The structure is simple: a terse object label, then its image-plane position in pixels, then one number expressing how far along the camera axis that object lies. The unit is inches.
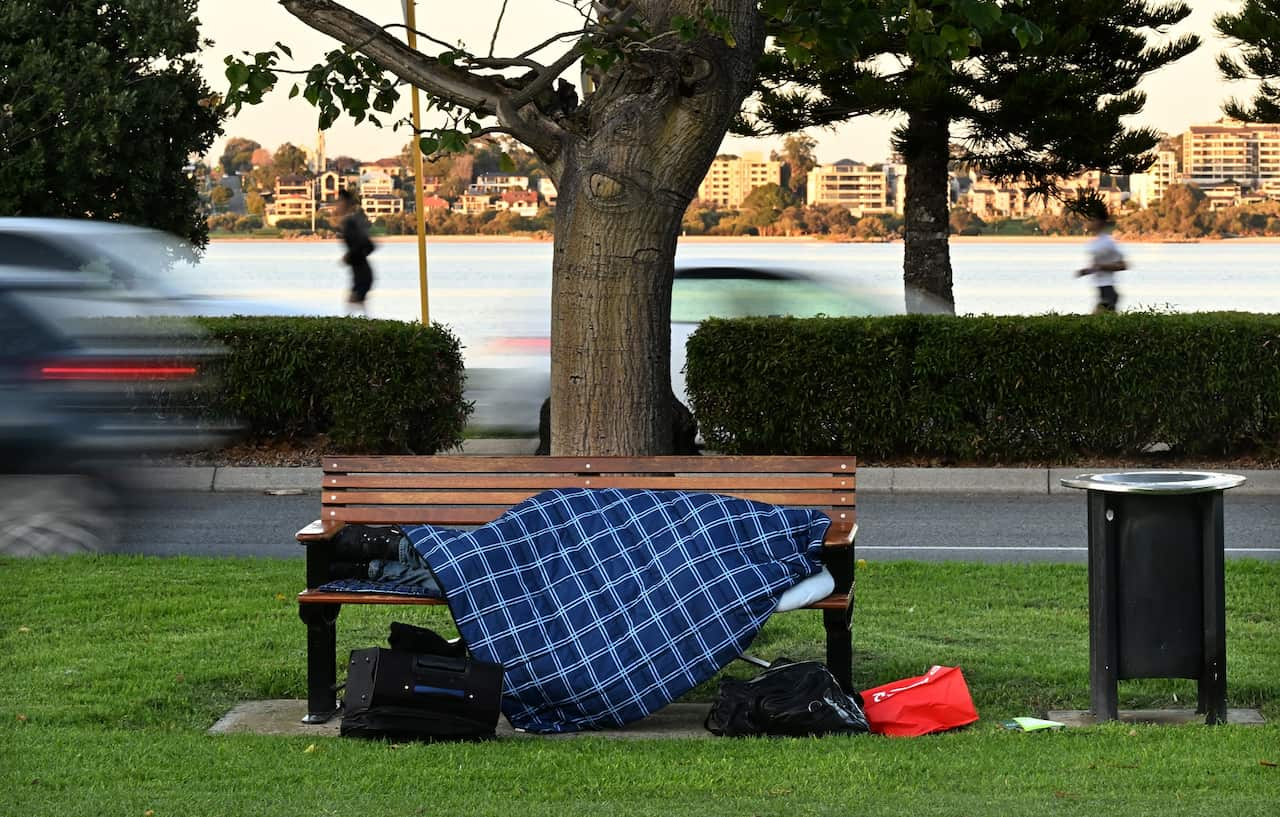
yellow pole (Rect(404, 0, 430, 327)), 844.6
